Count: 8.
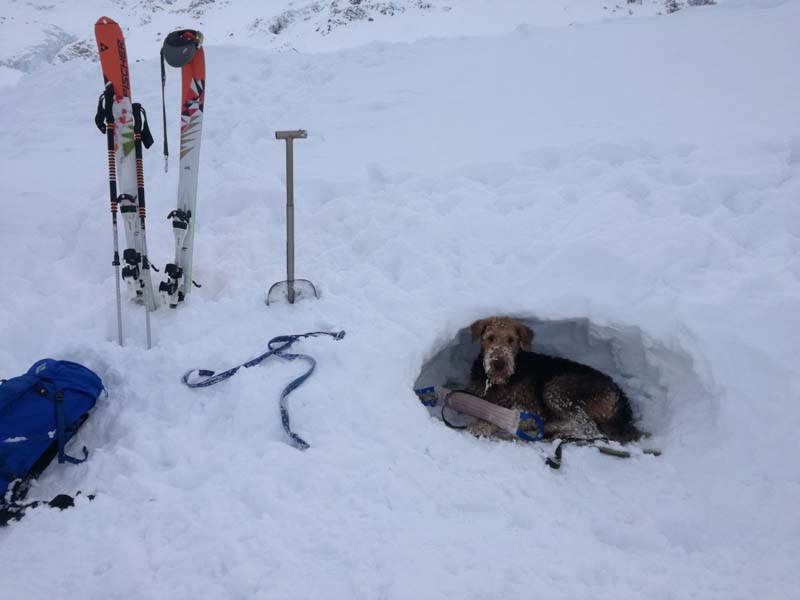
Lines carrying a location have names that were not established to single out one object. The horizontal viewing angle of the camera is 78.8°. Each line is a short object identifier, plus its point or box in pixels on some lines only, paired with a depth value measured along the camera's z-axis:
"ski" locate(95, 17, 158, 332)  4.20
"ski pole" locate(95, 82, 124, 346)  4.18
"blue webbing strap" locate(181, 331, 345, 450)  3.26
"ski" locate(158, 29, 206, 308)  4.41
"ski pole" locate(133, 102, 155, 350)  4.31
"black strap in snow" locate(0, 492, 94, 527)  2.77
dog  4.36
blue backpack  3.03
